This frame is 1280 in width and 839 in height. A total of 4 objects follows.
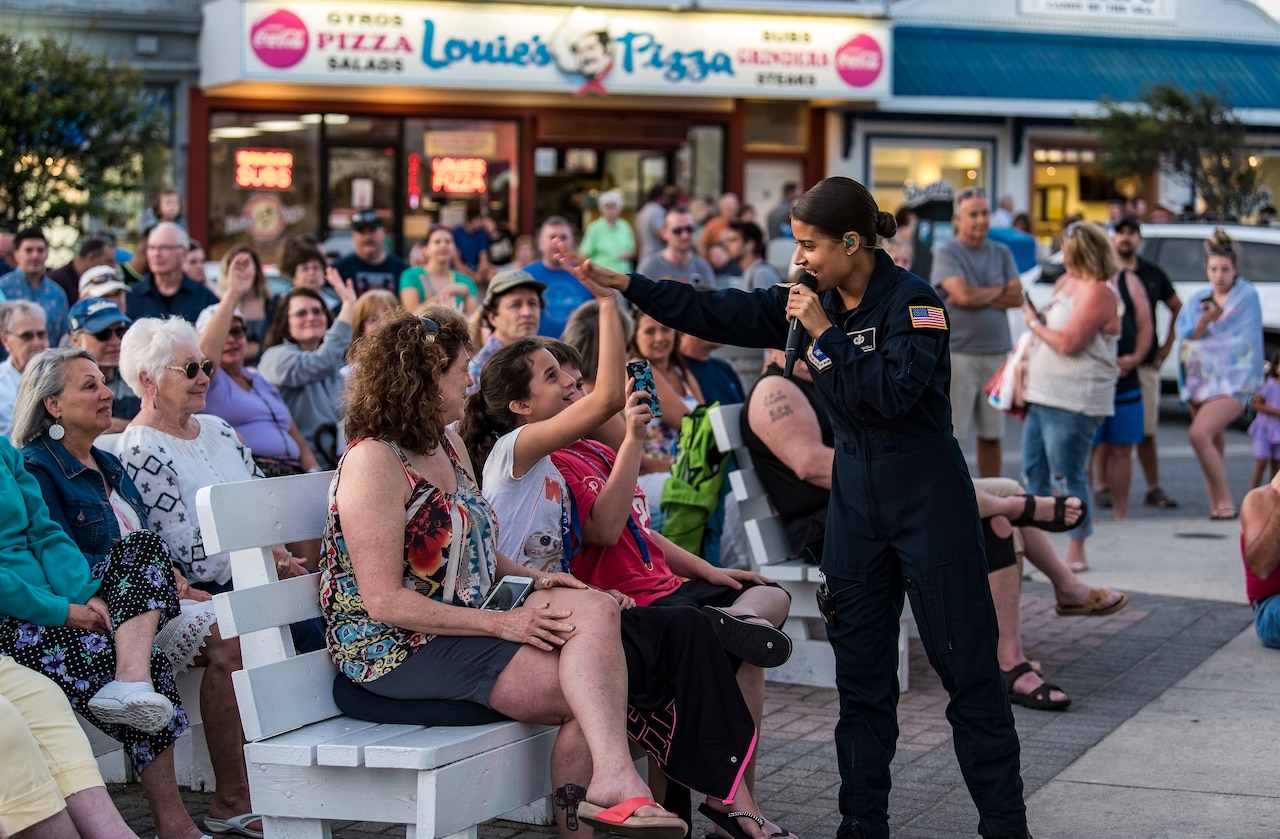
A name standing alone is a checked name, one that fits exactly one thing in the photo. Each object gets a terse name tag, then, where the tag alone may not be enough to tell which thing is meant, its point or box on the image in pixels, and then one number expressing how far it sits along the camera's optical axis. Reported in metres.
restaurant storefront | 19.42
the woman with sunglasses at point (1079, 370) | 8.73
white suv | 16.55
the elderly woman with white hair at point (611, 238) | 17.73
